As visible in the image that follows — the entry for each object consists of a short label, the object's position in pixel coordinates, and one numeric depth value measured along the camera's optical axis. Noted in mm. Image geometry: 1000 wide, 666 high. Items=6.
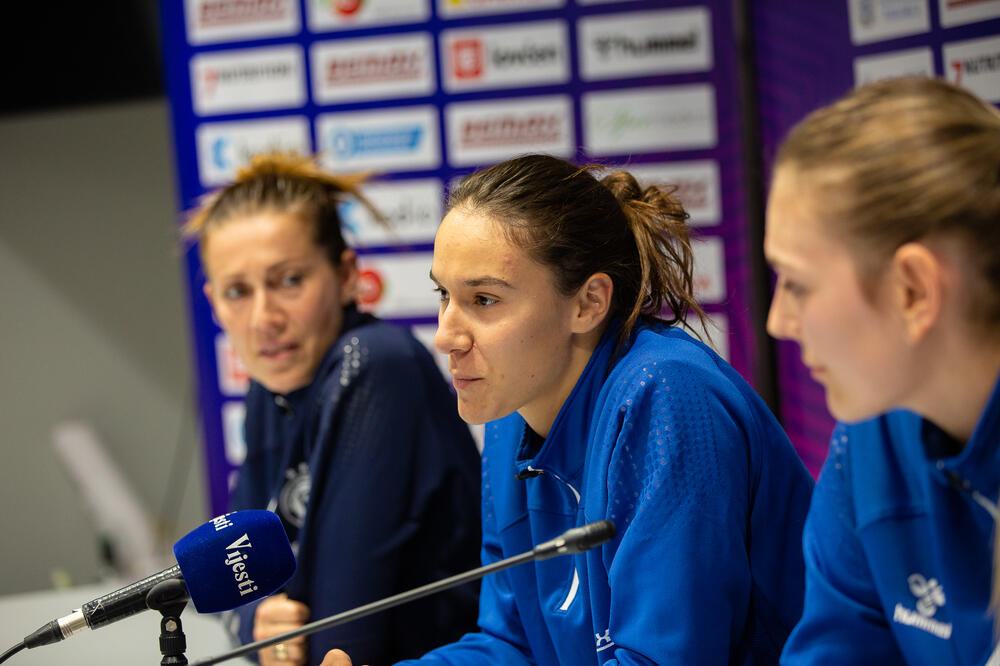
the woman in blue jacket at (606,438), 2868
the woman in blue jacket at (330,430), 3136
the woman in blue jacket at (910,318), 2695
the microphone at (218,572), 2824
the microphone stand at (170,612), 2827
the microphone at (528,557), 2749
